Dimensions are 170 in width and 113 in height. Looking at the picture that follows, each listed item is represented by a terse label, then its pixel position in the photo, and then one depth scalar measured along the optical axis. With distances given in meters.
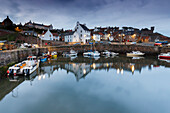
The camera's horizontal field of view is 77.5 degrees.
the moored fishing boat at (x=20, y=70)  18.92
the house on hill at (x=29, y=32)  75.28
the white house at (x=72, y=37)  71.44
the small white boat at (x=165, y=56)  38.61
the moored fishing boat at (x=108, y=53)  51.94
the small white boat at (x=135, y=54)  46.81
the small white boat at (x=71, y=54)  49.34
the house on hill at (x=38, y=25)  116.95
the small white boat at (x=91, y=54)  48.68
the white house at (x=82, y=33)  72.09
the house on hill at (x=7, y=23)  80.50
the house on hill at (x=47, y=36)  72.44
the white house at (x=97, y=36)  81.69
